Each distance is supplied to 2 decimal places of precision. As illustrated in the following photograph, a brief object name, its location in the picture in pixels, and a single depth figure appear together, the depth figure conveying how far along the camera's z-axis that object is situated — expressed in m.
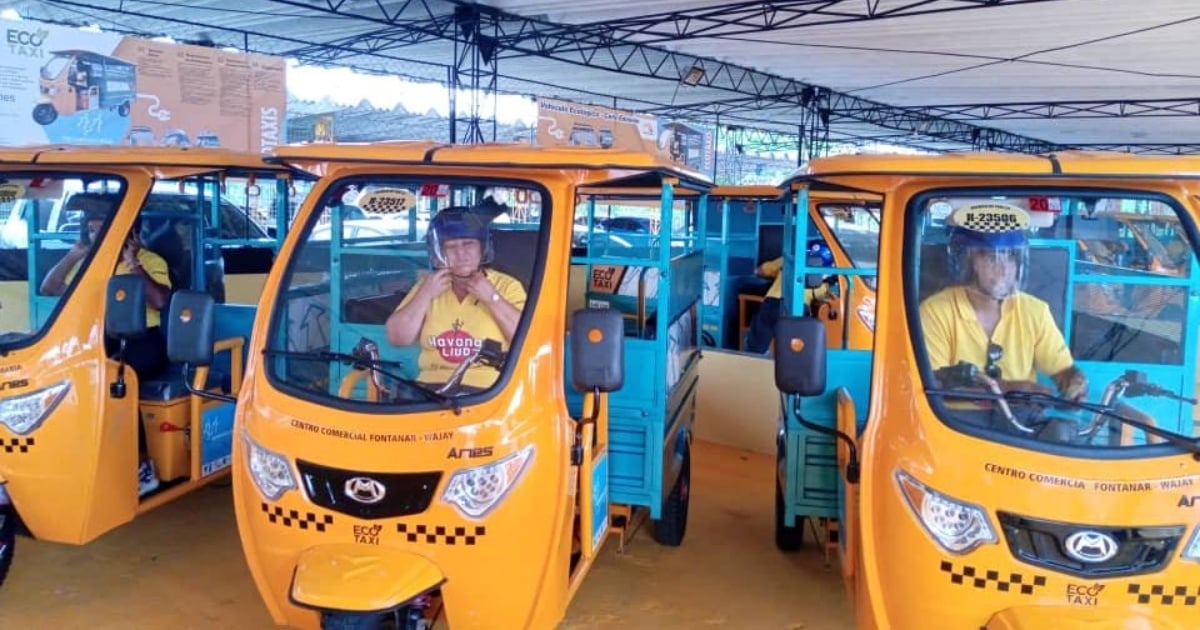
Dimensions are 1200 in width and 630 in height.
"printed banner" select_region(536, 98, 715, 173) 11.81
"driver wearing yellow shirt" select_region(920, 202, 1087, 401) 2.80
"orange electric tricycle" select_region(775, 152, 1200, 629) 2.41
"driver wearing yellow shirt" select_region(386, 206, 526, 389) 3.00
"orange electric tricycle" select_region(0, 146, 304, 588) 3.40
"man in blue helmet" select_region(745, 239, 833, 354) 7.02
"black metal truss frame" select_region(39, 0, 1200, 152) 12.36
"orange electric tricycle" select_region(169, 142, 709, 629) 2.64
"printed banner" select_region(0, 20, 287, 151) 7.65
